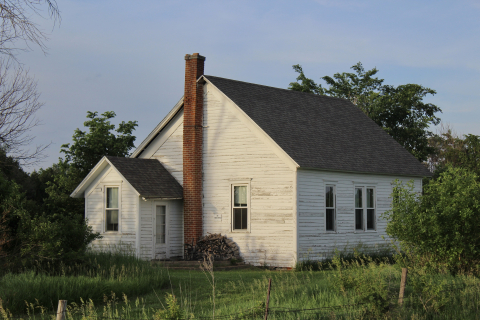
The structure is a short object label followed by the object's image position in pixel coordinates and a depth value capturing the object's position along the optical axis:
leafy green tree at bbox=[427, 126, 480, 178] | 37.97
